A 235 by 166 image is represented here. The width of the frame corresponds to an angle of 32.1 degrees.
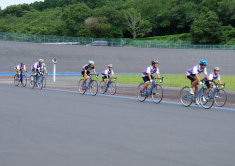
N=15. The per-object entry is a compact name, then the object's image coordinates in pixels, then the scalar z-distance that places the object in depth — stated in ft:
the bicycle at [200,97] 46.19
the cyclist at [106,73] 63.42
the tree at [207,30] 290.35
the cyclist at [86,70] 62.09
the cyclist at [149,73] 51.26
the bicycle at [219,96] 45.63
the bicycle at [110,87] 64.51
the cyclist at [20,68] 81.87
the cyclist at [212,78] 46.17
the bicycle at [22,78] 83.38
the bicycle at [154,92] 51.49
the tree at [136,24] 346.13
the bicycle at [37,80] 76.38
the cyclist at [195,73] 45.98
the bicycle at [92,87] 63.16
